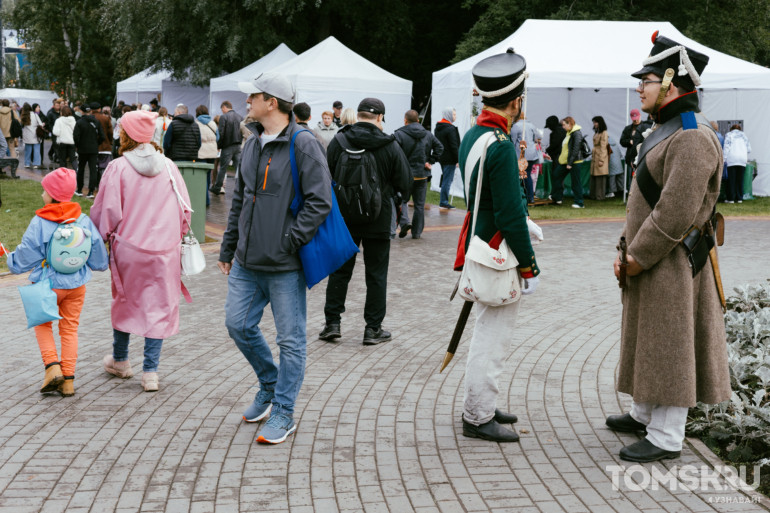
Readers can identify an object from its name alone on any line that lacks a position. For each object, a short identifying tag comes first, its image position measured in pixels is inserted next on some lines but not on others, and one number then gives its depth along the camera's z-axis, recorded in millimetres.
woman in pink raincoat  5320
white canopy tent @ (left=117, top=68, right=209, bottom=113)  28297
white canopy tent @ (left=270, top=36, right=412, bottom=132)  20266
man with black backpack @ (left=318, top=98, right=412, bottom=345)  6605
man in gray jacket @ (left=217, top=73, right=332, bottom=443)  4387
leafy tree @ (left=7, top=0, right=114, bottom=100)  43250
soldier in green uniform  4250
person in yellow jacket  17422
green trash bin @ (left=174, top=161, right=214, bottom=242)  11320
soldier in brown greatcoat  3959
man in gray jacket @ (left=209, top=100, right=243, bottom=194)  16219
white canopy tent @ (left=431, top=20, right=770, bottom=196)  17078
